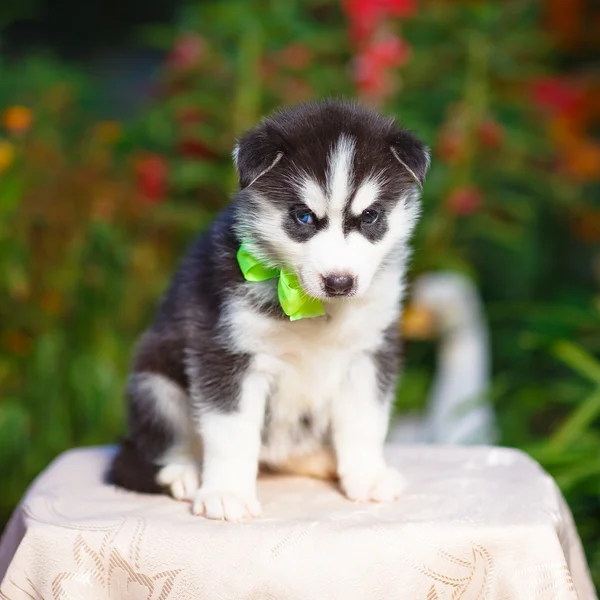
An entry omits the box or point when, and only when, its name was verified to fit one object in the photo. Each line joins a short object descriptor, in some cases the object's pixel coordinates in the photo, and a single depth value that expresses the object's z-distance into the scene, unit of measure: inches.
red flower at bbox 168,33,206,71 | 206.1
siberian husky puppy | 90.7
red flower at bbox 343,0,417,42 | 211.2
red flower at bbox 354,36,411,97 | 208.5
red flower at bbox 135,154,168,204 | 200.1
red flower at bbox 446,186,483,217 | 205.0
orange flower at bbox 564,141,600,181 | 239.3
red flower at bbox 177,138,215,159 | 209.8
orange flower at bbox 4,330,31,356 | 175.5
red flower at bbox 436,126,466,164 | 209.5
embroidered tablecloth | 86.9
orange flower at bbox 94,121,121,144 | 186.4
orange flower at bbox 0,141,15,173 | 170.2
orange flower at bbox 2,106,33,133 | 172.1
